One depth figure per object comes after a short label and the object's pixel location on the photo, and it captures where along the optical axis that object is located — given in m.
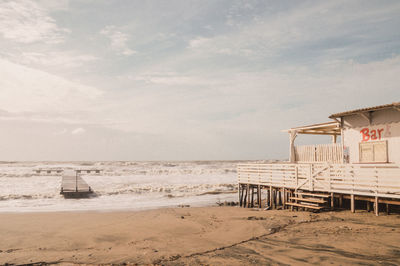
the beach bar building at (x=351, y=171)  12.12
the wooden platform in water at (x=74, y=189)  23.76
